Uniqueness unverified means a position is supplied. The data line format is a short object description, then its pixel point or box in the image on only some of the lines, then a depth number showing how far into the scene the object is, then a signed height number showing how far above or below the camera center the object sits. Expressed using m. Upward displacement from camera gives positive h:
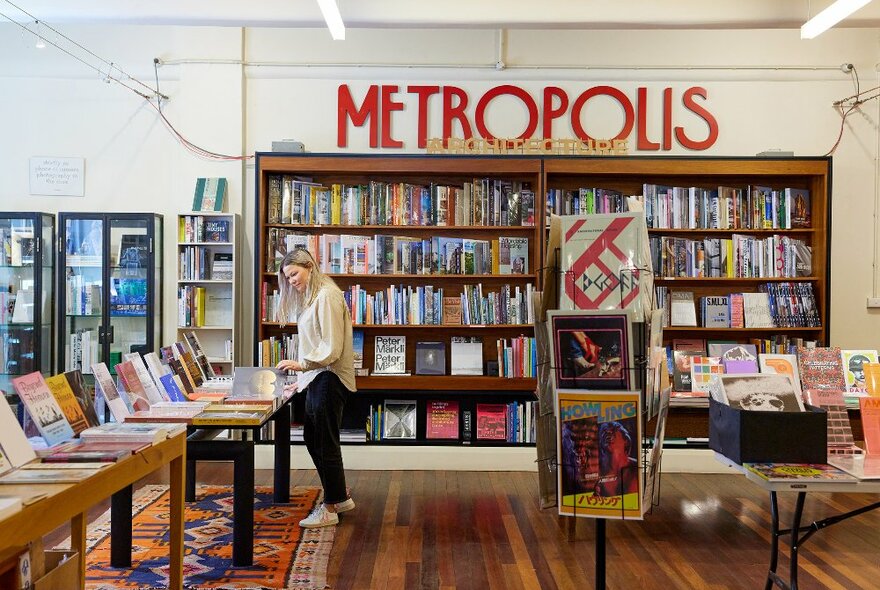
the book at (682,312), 6.04 -0.13
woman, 4.25 -0.41
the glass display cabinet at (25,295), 6.16 -0.03
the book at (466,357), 6.05 -0.51
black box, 2.89 -0.55
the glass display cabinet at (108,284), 6.13 +0.07
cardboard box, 2.36 -0.91
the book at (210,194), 6.12 +0.82
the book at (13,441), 2.32 -0.48
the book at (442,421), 6.03 -1.03
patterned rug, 3.49 -1.36
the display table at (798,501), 2.70 -0.84
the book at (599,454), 2.76 -0.60
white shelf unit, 6.00 +0.15
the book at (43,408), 2.60 -0.42
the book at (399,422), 6.02 -1.04
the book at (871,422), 3.12 -0.53
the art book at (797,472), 2.72 -0.66
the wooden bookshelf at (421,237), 5.84 +0.37
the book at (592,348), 2.77 -0.20
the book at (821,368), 3.95 -0.38
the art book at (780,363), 4.58 -0.41
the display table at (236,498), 3.62 -1.03
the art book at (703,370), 5.57 -0.56
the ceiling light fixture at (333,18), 4.64 +1.80
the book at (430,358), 6.06 -0.52
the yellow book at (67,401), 2.81 -0.42
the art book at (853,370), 5.28 -0.52
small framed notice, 6.44 +1.01
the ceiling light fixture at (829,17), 4.58 +1.81
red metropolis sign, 6.24 +1.54
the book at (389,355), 6.06 -0.50
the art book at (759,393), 3.06 -0.40
